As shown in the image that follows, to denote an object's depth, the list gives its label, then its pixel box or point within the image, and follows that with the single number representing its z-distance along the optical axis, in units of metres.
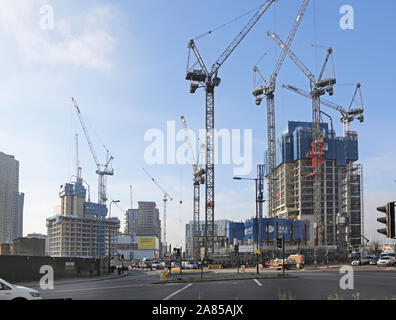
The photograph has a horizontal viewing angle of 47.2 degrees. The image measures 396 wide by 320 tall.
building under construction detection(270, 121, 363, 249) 186.12
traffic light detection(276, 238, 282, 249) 43.30
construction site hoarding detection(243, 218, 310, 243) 161.49
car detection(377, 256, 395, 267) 63.50
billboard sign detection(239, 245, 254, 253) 79.17
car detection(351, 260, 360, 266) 71.75
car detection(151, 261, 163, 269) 95.51
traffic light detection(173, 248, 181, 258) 47.12
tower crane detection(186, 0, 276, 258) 132.25
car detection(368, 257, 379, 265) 72.23
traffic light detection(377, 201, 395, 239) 11.92
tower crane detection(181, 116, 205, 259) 154.82
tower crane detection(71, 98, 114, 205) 196.12
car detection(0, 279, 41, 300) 16.55
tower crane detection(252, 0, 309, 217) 170.29
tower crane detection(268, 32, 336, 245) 152.12
